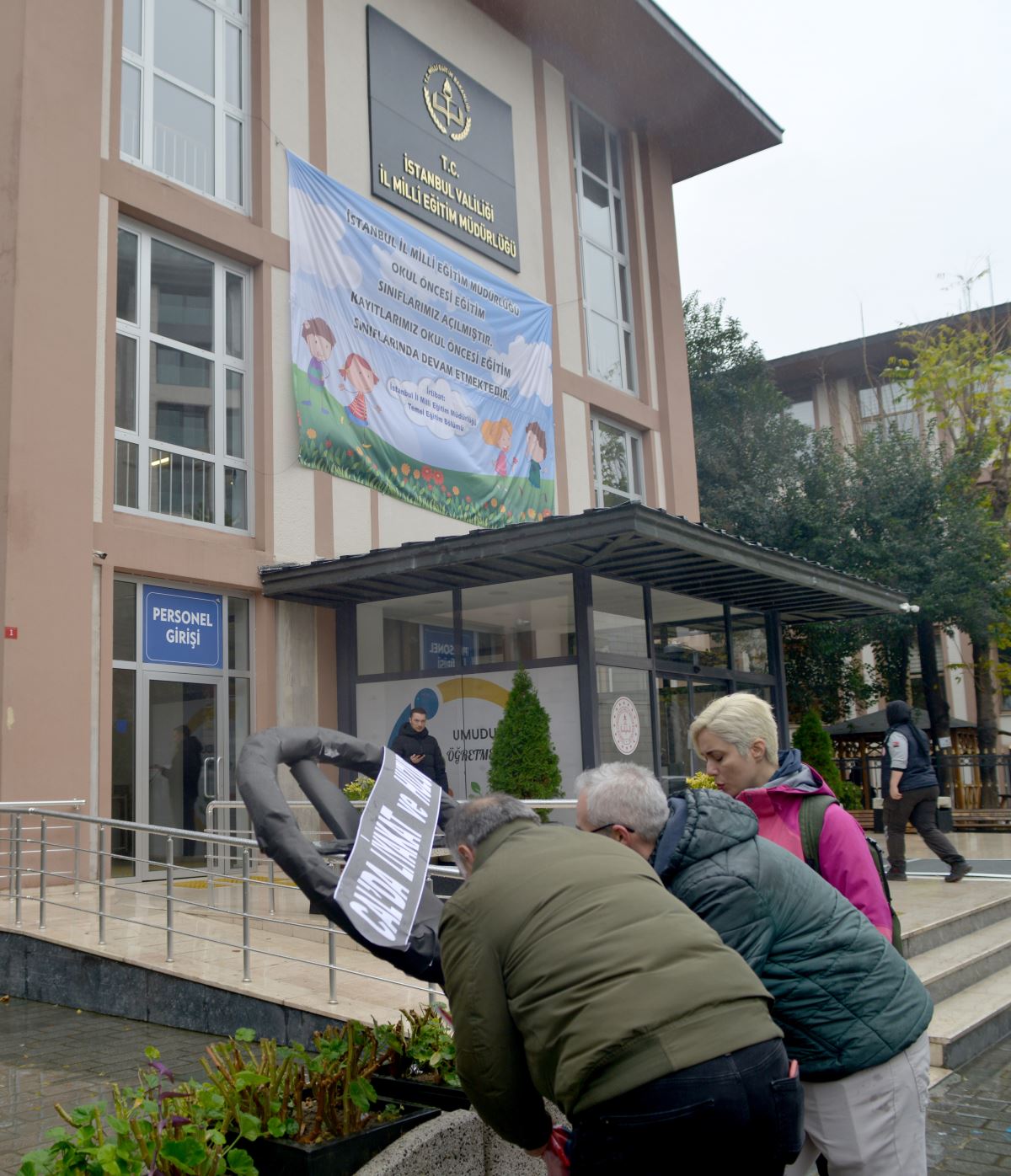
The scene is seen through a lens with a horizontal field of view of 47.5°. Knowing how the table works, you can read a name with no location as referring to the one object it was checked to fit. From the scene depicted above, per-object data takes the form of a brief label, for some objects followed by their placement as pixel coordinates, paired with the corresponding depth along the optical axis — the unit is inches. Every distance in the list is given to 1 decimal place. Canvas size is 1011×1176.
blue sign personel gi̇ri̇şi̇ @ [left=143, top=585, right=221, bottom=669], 493.0
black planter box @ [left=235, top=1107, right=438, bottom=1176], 115.3
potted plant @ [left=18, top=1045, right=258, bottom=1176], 105.0
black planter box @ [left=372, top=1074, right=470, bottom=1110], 132.8
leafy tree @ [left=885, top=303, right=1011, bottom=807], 985.5
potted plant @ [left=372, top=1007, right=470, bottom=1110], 133.2
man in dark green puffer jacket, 104.7
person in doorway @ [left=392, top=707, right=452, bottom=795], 438.0
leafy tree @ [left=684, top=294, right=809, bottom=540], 1059.3
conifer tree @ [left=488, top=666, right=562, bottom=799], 490.9
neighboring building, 1330.0
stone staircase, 254.1
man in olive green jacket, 85.4
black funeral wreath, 96.7
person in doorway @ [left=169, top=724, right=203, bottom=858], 494.9
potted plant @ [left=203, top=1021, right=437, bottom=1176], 116.8
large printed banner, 575.8
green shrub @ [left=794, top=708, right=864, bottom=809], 696.4
